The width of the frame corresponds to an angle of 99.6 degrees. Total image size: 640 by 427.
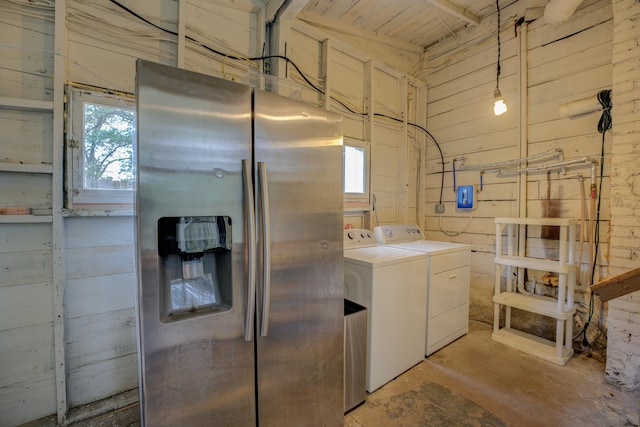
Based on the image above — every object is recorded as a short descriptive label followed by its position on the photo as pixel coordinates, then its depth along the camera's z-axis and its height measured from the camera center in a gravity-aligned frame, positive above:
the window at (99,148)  1.55 +0.35
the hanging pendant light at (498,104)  2.35 +0.92
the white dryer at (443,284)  2.21 -0.65
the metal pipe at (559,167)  2.15 +0.38
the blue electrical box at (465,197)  2.89 +0.14
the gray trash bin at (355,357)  1.65 -0.93
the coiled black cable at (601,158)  2.05 +0.41
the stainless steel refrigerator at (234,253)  0.99 -0.20
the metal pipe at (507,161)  2.35 +0.47
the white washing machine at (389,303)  1.81 -0.67
